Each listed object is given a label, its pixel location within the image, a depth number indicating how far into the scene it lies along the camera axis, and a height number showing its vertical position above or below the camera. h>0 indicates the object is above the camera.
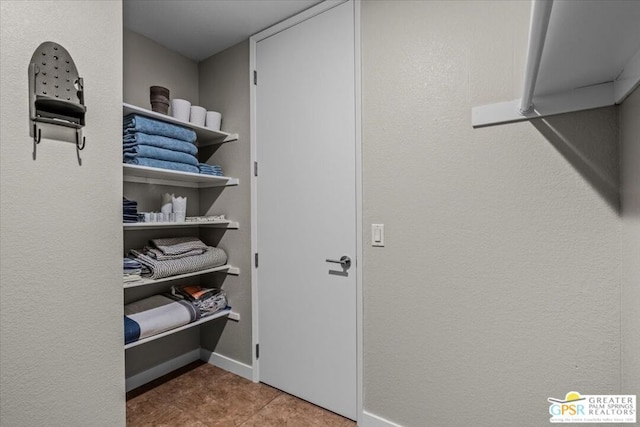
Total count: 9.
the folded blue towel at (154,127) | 1.89 +0.55
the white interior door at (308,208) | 1.84 +0.03
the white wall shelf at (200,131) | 1.88 +0.61
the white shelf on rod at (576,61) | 0.74 +0.48
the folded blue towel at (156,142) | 1.90 +0.46
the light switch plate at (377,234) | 1.71 -0.12
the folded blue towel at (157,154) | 1.89 +0.38
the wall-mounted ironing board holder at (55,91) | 1.26 +0.52
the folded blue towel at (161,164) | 1.90 +0.32
